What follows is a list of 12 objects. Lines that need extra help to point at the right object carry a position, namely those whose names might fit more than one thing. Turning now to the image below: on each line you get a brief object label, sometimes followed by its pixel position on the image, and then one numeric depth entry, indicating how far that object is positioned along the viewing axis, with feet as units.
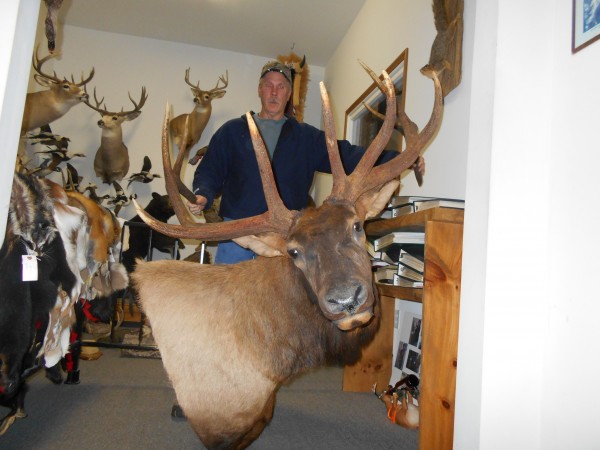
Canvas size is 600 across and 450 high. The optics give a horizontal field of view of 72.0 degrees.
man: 9.59
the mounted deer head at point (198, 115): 22.86
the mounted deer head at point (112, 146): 22.28
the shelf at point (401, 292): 7.74
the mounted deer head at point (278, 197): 6.97
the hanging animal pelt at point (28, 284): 6.38
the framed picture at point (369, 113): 13.41
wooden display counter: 6.60
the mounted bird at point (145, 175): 22.65
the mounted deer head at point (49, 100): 19.84
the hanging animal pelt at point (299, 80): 22.60
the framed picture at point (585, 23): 4.91
